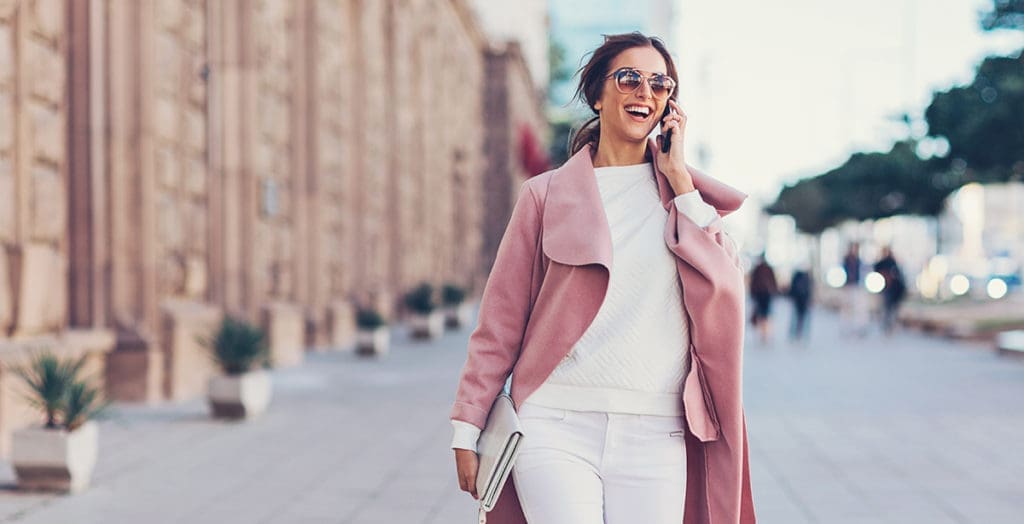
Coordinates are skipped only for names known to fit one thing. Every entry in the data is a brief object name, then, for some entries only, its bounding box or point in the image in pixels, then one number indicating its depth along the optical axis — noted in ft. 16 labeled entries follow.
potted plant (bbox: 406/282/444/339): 68.85
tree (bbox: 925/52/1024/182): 56.44
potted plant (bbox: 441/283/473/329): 81.15
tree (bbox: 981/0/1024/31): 54.21
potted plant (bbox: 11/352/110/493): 22.11
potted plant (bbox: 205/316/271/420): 32.60
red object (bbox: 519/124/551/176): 146.98
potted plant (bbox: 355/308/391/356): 55.62
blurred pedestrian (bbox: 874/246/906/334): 77.56
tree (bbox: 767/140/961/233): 112.88
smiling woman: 9.02
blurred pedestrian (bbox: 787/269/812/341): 73.26
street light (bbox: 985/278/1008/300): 137.59
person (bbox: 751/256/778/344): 68.33
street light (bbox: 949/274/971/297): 159.43
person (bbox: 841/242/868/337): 76.89
